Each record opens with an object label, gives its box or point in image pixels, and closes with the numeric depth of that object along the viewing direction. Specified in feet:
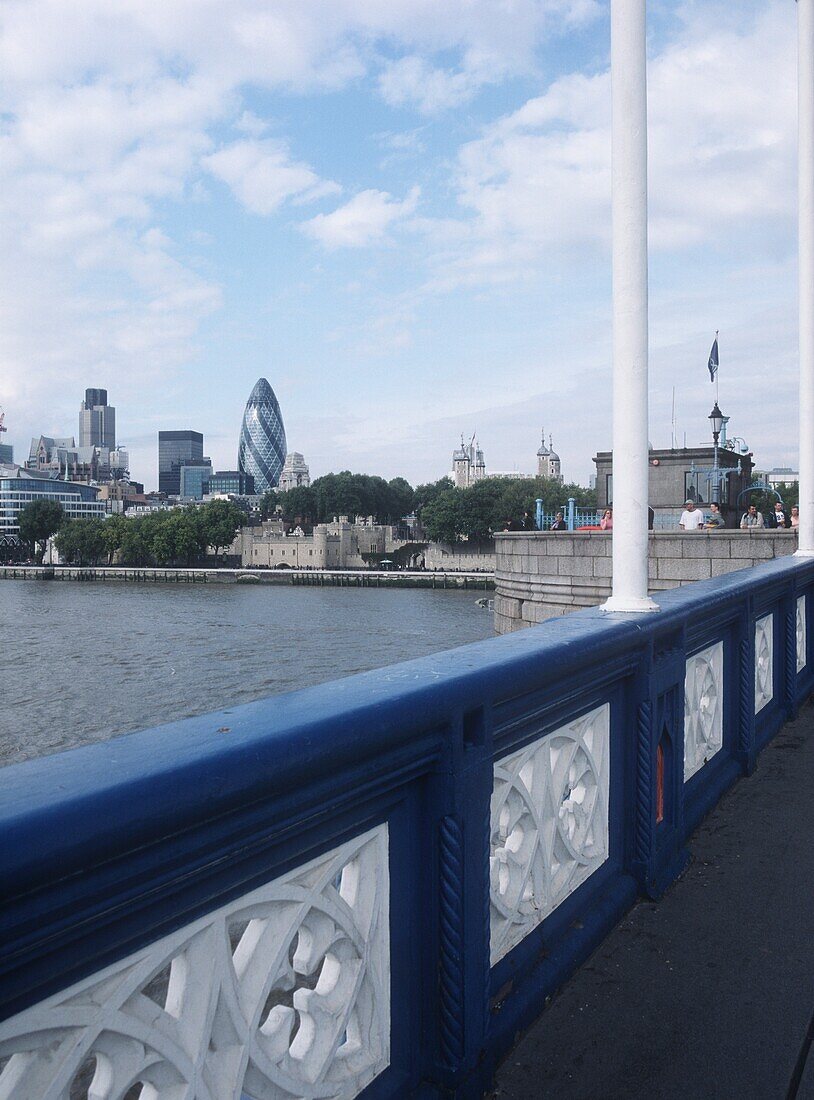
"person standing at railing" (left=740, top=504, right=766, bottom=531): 58.95
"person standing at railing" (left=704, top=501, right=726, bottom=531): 59.29
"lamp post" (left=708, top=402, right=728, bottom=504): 69.72
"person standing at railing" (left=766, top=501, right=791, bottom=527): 58.36
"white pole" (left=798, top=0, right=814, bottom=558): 22.16
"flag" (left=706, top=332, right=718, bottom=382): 85.31
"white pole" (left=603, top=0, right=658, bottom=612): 11.44
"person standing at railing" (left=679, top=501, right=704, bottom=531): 52.95
